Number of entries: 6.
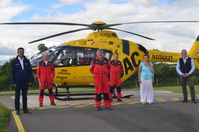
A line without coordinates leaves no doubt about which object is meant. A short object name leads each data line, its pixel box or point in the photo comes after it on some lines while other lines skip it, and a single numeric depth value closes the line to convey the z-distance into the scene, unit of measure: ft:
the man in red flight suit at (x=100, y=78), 29.79
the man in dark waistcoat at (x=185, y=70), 34.97
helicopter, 41.97
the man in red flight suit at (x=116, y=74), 37.70
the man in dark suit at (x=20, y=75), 28.90
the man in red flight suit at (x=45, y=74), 33.91
